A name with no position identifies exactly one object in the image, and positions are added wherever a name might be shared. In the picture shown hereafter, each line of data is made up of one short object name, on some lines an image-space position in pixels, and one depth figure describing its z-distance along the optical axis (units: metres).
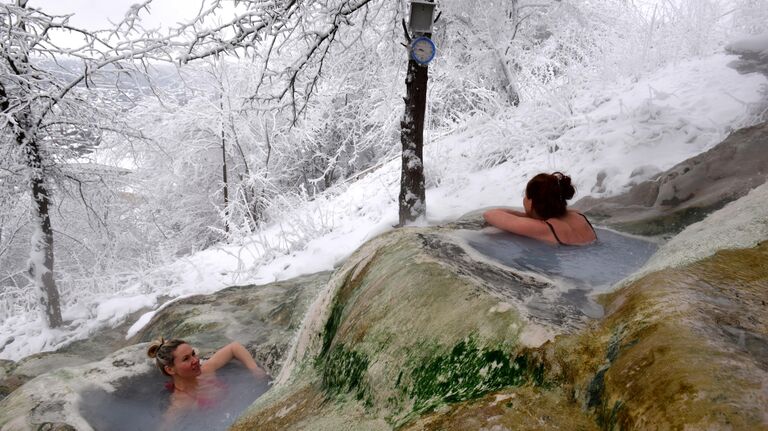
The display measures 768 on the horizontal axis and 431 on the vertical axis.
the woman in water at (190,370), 4.00
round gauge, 5.31
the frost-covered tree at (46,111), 5.97
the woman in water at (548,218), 3.62
